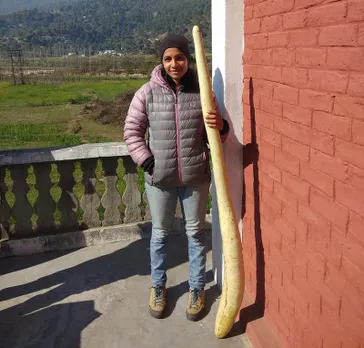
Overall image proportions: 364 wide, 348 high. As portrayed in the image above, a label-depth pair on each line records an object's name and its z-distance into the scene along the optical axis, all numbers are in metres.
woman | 3.09
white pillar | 3.08
